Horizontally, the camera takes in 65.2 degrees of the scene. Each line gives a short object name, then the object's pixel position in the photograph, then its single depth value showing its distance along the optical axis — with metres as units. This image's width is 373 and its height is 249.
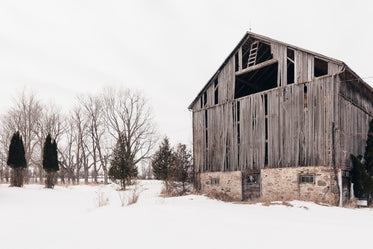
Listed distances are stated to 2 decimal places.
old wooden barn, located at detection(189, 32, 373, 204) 14.26
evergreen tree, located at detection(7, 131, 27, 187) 21.91
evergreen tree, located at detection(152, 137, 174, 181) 29.52
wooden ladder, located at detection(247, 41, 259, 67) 17.53
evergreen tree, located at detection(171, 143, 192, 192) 20.39
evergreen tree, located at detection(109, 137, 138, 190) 27.05
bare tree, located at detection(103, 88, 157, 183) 37.03
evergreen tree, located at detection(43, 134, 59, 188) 23.60
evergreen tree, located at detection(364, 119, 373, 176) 15.87
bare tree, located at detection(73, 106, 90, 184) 40.24
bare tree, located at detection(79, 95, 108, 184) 39.06
